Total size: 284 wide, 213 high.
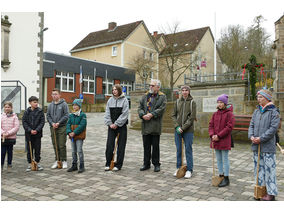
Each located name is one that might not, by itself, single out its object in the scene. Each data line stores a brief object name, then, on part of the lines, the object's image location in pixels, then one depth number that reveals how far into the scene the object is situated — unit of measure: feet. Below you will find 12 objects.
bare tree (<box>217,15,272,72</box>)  96.73
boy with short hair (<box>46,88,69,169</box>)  20.48
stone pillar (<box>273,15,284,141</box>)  37.38
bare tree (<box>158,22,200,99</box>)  88.17
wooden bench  32.68
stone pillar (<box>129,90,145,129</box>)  49.07
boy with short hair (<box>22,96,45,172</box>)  19.95
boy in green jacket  19.26
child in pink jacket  19.26
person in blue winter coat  13.29
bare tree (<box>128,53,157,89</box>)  103.66
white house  56.18
